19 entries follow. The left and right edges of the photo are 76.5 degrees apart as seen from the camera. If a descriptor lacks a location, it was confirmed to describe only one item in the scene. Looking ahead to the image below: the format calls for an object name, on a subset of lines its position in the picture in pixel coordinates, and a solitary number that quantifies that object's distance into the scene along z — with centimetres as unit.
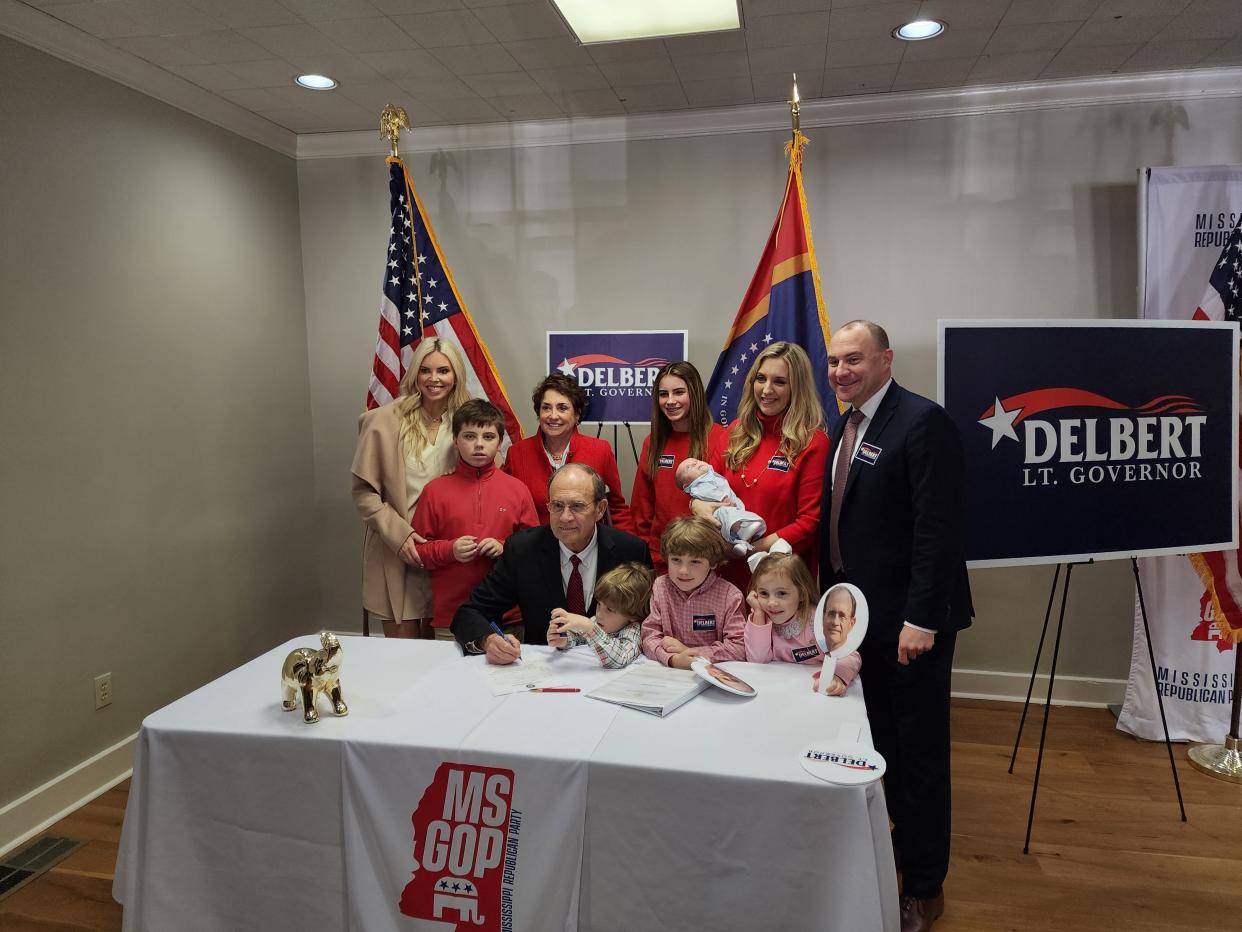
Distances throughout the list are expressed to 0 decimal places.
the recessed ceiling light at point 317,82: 339
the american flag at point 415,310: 365
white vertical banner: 332
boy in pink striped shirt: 210
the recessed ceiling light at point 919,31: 290
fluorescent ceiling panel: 274
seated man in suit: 234
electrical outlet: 310
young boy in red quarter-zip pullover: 285
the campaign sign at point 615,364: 367
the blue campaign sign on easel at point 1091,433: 255
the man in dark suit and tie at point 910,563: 204
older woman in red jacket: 311
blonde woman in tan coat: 315
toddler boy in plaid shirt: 217
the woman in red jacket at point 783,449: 266
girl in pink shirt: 204
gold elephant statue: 175
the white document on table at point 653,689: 177
